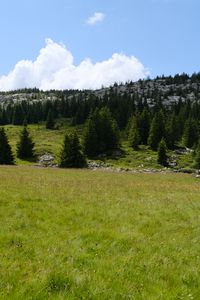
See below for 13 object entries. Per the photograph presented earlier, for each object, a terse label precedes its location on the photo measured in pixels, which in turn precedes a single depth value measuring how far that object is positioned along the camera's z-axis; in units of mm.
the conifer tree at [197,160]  87756
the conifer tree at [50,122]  162500
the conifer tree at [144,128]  122938
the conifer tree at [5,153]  79675
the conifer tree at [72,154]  79250
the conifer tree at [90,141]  100375
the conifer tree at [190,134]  122312
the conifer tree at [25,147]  94250
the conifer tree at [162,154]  94250
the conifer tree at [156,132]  111312
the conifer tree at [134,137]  112000
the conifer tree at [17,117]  189875
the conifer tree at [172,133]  114875
